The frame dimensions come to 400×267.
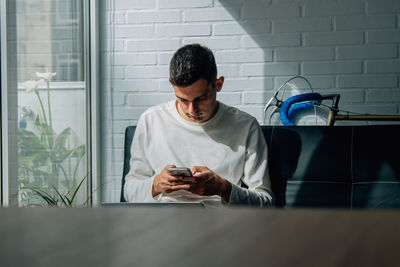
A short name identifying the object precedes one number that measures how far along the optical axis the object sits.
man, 1.96
